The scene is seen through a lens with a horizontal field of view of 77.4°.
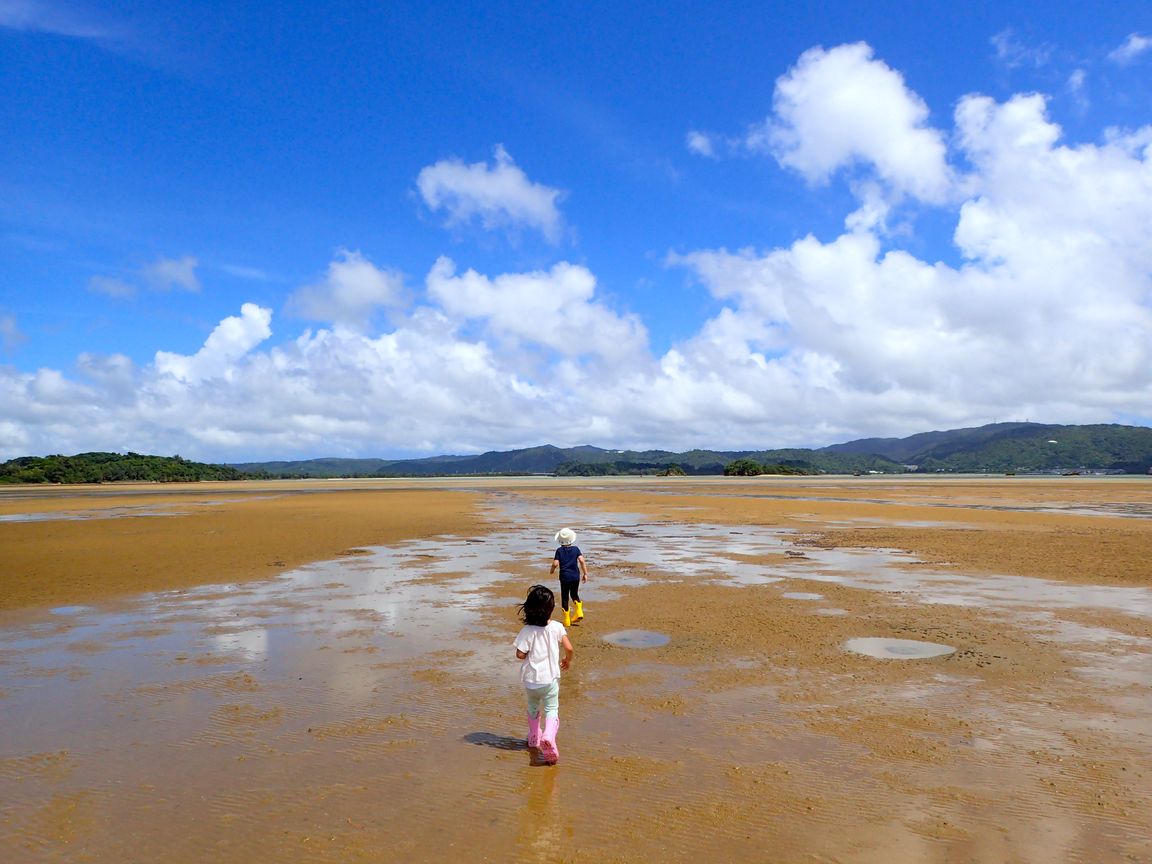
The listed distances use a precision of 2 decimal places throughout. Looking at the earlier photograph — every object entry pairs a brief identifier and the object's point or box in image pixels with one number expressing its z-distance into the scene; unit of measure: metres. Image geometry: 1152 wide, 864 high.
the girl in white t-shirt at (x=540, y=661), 6.71
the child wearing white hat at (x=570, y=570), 11.89
